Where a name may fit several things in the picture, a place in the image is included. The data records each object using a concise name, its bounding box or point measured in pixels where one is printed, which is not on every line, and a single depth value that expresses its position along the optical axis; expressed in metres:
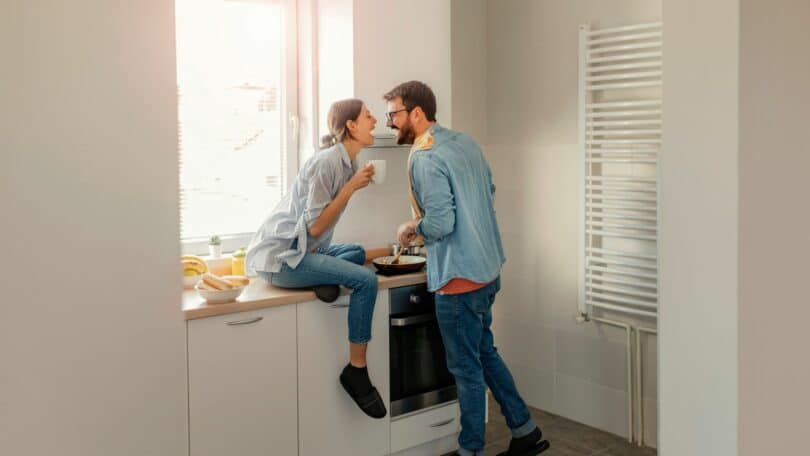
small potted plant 3.75
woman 3.43
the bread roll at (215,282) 3.20
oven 3.74
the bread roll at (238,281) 3.31
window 3.76
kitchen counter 3.10
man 3.45
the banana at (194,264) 3.57
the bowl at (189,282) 3.52
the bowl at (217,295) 3.16
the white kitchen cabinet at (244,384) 3.12
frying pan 3.78
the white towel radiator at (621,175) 3.84
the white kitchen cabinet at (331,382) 3.43
